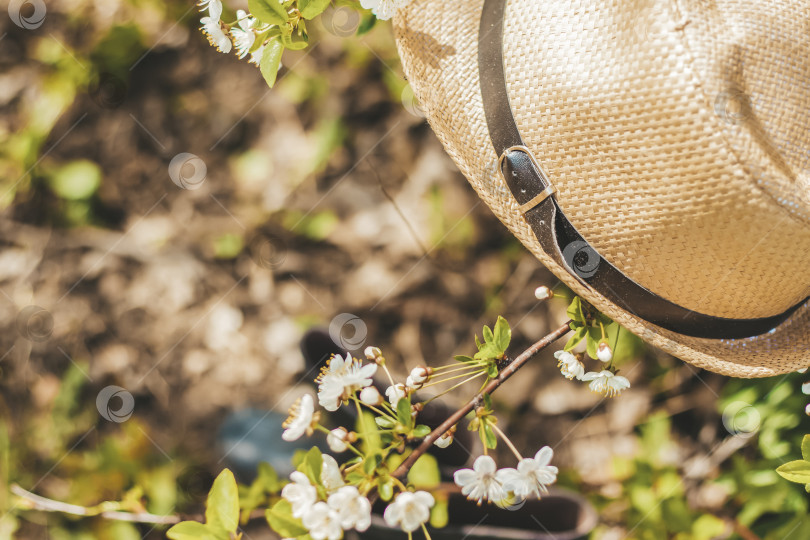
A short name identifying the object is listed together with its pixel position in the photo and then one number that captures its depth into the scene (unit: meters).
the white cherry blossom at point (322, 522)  0.79
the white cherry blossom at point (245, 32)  0.86
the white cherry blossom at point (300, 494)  0.79
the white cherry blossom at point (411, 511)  0.80
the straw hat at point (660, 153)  0.78
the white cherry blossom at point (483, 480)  0.81
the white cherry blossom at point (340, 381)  0.81
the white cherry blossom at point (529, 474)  0.82
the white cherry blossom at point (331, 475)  0.80
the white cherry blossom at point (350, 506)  0.79
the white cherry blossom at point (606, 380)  0.85
